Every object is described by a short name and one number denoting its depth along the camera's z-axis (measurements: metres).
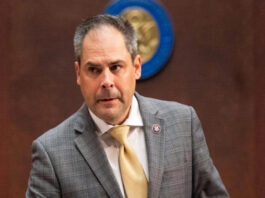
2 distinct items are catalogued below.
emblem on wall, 5.35
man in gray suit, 4.71
